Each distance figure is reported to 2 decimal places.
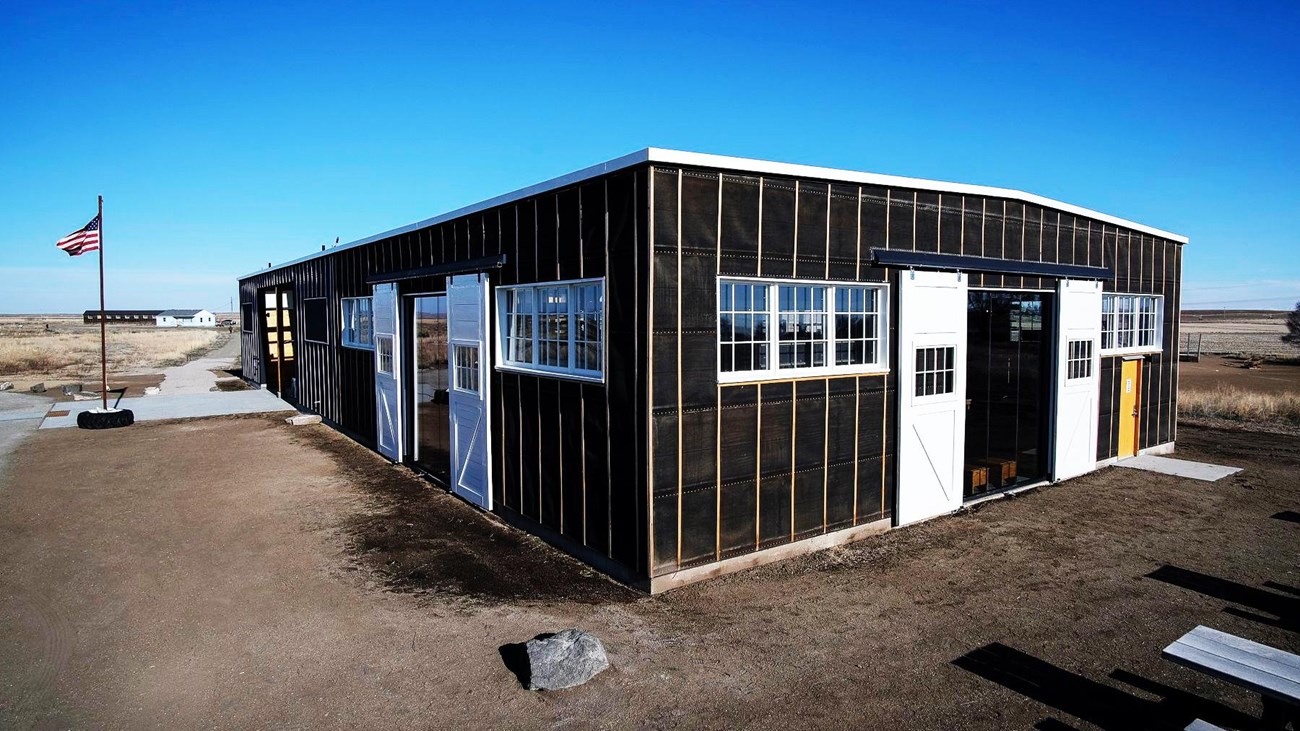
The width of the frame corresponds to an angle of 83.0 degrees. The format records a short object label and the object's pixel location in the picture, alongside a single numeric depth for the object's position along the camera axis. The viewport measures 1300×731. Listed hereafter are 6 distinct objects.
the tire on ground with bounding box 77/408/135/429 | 15.29
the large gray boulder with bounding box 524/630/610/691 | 4.80
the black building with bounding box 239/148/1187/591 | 6.54
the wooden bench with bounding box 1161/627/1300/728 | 3.81
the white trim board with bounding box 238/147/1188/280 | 6.23
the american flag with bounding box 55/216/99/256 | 15.70
